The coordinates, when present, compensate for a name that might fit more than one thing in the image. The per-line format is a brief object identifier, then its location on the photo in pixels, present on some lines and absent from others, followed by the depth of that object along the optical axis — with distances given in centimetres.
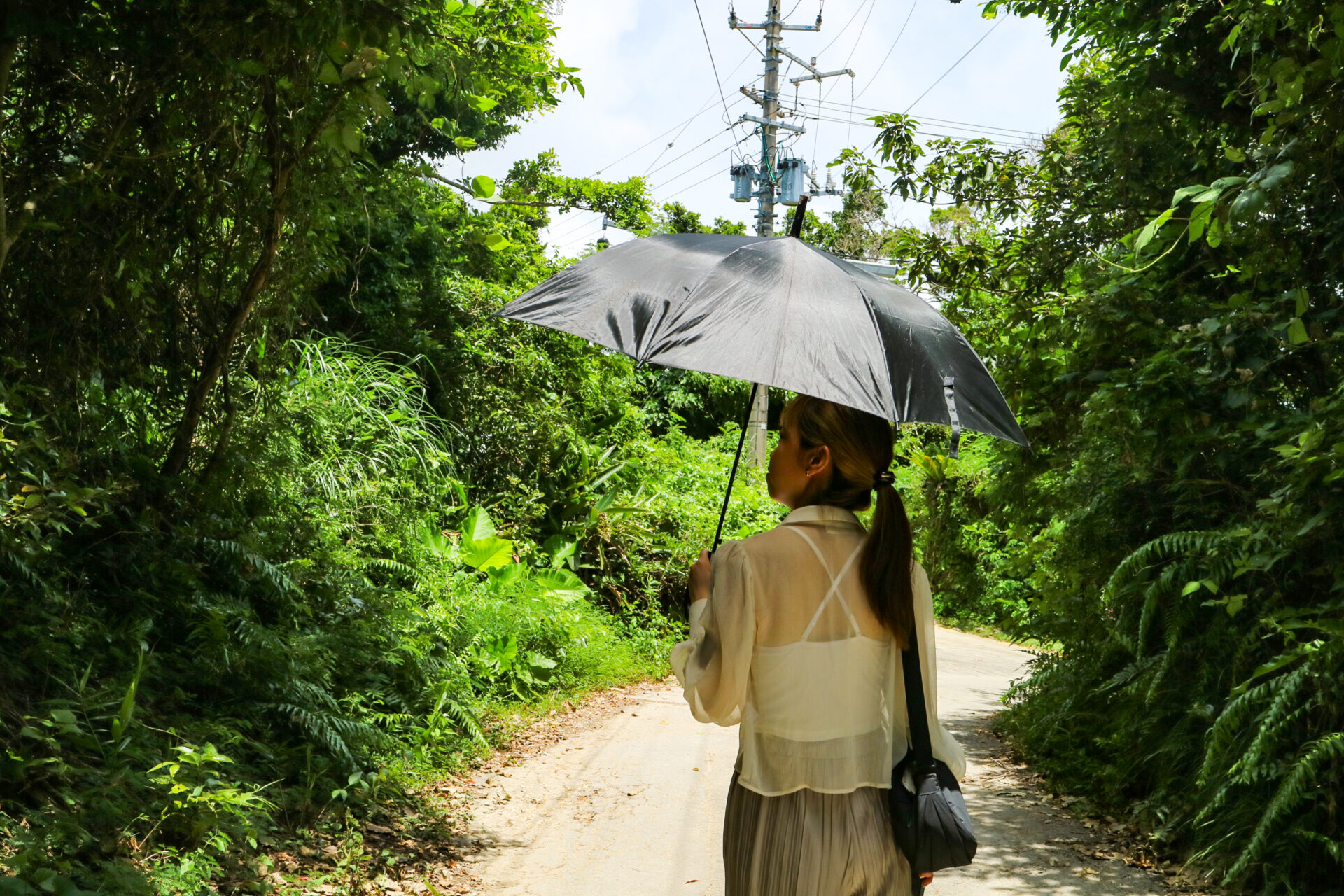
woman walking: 232
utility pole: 2291
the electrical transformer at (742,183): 2516
